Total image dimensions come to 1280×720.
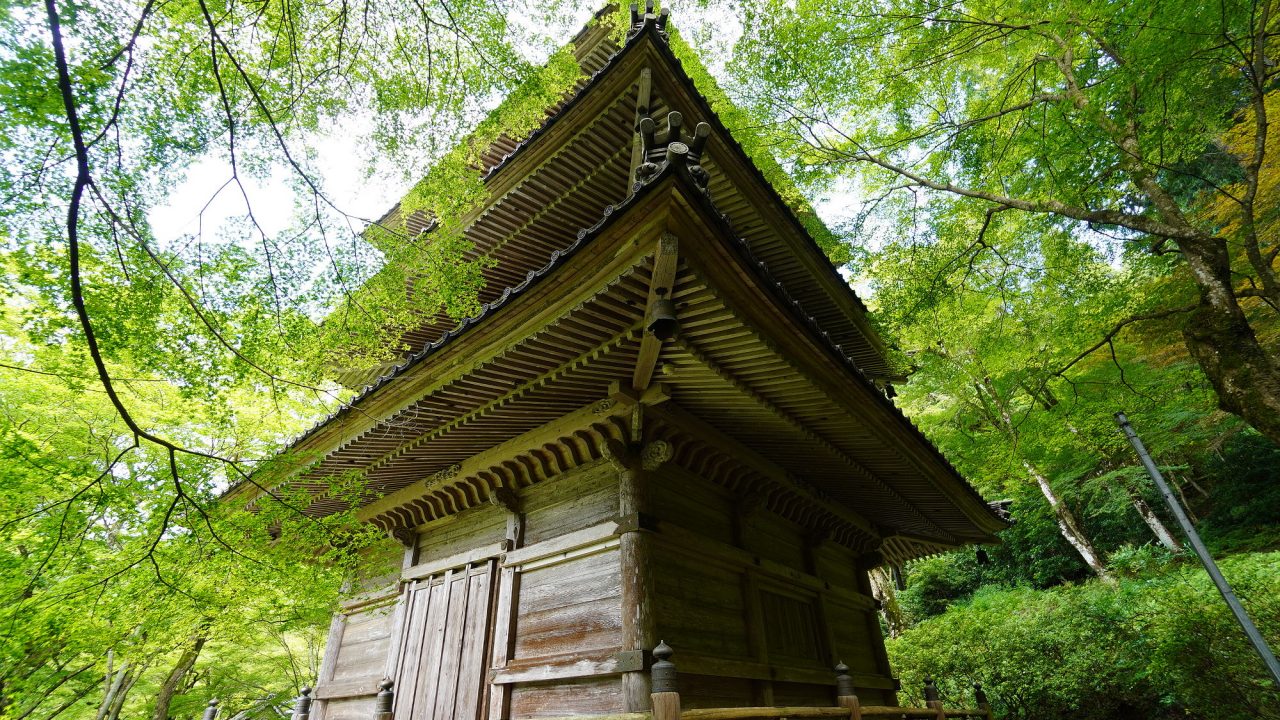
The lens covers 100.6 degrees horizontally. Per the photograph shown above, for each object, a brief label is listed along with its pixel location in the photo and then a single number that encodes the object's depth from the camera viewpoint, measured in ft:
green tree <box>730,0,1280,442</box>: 21.70
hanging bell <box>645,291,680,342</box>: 11.25
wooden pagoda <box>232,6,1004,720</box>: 12.61
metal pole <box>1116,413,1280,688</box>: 22.62
